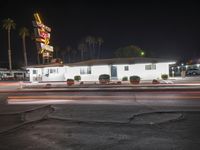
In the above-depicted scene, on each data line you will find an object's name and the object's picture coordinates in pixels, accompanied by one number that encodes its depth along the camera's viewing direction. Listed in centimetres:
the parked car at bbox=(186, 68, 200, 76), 3601
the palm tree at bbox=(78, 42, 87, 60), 7765
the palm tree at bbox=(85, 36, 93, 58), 6925
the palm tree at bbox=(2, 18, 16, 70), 5103
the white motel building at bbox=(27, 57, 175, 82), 2500
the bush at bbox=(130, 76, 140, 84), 2100
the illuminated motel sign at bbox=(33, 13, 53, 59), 3015
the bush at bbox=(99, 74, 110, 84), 2271
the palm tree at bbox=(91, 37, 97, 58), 6957
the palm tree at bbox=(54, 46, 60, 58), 7862
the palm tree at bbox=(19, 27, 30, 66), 5258
